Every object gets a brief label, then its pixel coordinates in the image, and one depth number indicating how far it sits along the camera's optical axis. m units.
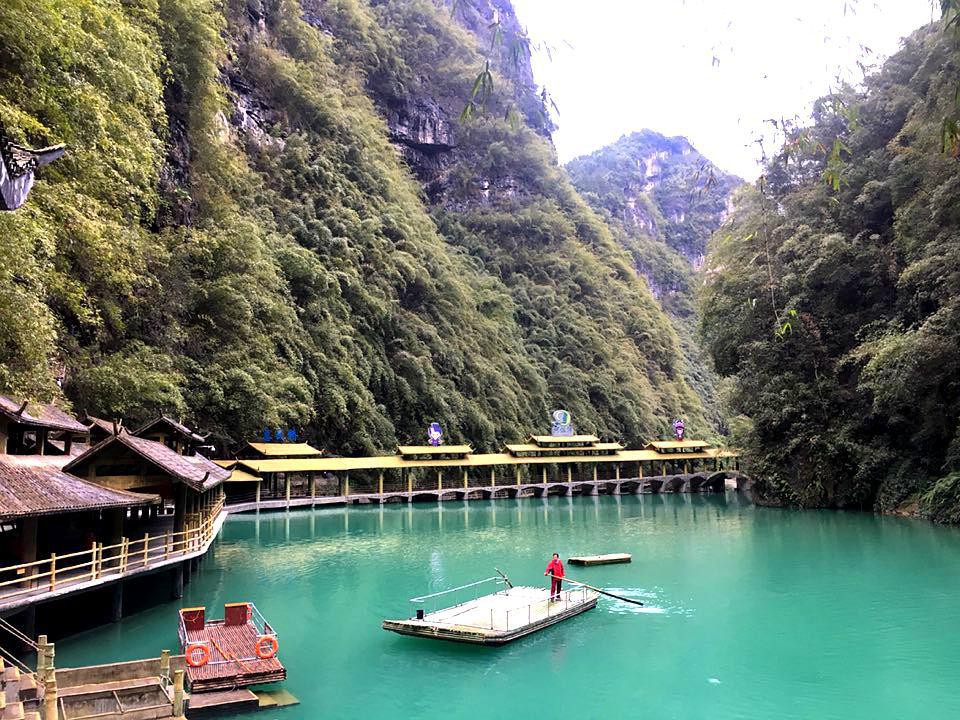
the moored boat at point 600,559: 21.64
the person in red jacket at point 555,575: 15.98
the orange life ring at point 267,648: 10.73
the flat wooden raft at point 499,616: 12.90
